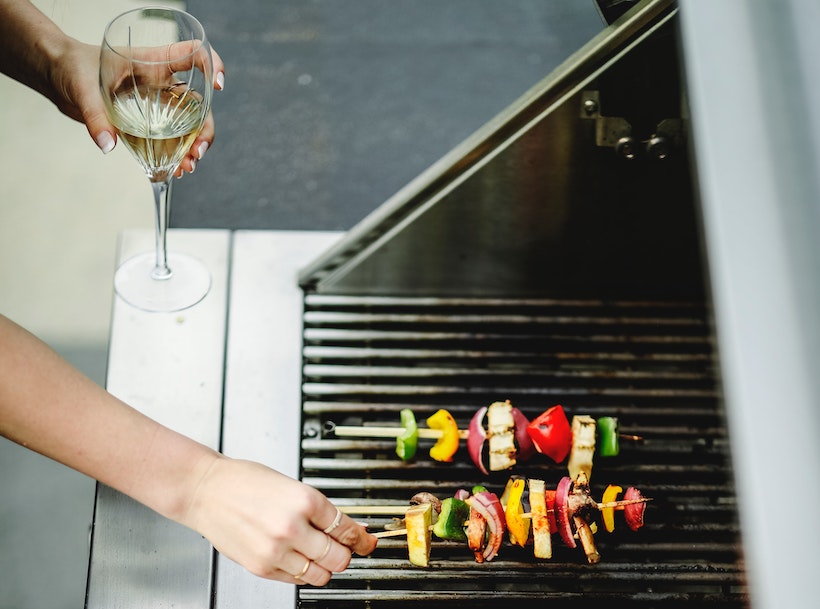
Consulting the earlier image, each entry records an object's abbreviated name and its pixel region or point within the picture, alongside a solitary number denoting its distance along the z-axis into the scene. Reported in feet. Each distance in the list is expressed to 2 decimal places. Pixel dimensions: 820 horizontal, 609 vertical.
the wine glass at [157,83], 3.29
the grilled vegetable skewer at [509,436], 3.90
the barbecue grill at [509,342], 3.66
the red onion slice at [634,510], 3.78
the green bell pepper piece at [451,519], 3.54
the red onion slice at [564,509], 3.58
